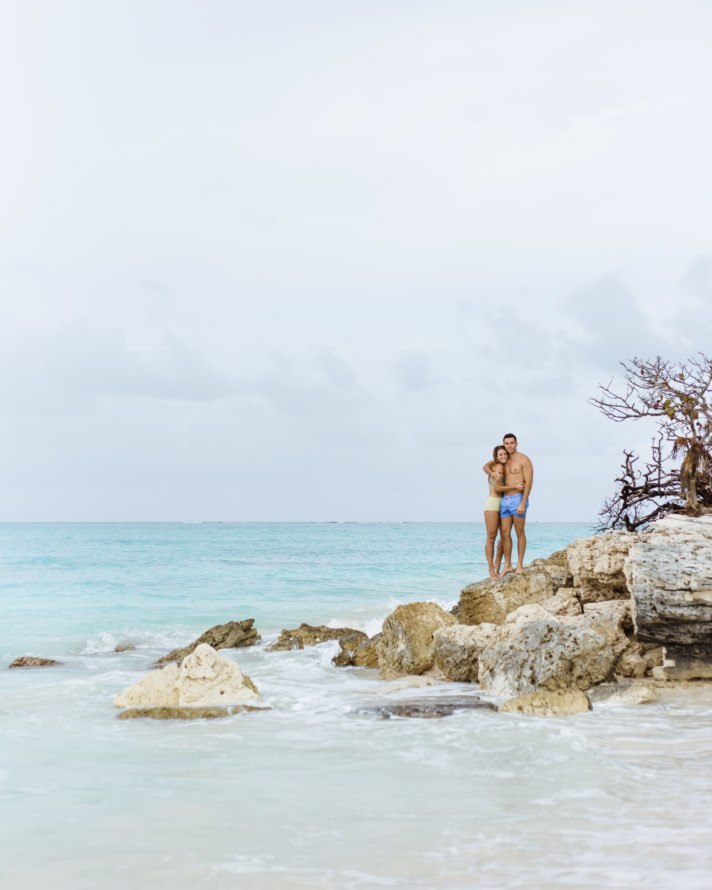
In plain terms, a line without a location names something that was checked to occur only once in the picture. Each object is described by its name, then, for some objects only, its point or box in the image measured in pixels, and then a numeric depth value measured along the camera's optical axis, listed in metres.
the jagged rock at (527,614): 9.60
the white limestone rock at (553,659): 8.67
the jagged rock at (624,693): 8.36
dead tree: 13.28
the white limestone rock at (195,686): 8.77
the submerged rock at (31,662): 13.03
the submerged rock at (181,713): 8.35
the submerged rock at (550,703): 8.01
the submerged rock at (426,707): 8.12
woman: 12.02
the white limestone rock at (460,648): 9.66
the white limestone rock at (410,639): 10.37
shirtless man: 11.95
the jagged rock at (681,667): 8.98
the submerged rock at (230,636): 14.03
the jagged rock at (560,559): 11.73
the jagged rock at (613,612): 9.53
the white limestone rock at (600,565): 10.26
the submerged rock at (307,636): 13.56
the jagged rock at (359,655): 11.59
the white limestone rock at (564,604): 10.64
